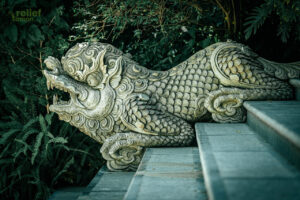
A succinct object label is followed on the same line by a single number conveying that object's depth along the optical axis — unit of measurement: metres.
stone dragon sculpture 2.90
